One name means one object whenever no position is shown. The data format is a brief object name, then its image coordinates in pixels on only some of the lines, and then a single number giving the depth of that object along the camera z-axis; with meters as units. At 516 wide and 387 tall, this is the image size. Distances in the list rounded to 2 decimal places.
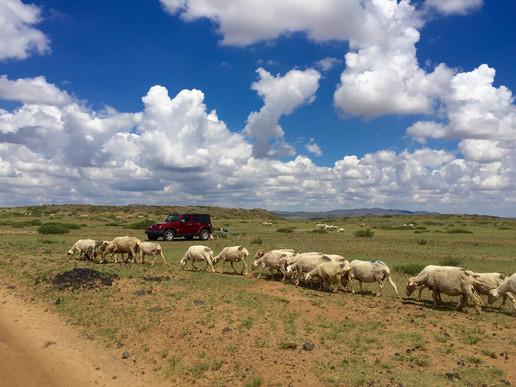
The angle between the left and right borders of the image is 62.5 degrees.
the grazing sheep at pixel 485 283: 15.41
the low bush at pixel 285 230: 56.94
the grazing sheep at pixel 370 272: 16.67
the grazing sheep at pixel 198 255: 20.52
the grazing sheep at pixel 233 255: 20.20
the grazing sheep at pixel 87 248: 22.80
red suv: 38.25
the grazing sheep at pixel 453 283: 14.29
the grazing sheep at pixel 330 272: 16.64
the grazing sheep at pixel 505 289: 14.64
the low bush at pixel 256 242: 37.69
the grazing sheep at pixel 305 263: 17.72
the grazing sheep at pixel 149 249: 22.22
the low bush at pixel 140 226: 54.40
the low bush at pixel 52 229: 45.44
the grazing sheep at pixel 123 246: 22.08
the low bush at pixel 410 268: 22.78
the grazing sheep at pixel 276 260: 18.97
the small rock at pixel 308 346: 10.65
